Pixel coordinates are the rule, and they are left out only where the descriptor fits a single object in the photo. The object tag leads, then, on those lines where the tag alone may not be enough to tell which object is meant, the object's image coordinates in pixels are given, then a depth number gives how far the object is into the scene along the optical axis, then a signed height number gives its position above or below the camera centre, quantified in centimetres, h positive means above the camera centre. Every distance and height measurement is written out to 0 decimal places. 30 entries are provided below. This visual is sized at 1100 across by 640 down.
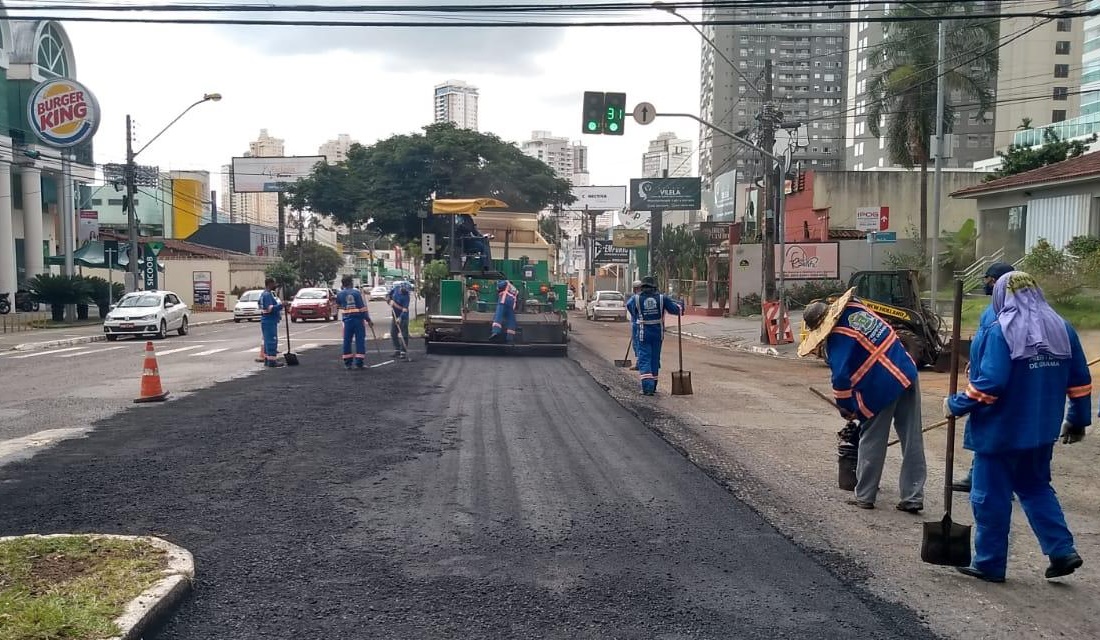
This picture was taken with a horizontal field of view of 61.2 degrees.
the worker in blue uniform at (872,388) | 643 -80
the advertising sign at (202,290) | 5075 -92
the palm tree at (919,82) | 3322 +694
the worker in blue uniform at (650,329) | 1318 -80
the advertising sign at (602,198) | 7625 +615
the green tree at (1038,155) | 3666 +471
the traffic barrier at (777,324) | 2403 -133
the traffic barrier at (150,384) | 1210 -145
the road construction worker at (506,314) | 1914 -84
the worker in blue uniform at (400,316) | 1869 -88
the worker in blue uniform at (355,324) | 1612 -89
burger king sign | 3759 +655
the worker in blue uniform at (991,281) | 521 -5
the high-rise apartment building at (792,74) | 11450 +2685
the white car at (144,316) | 2633 -124
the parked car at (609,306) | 4069 -145
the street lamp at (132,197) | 3128 +262
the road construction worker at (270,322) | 1702 -90
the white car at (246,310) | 3903 -155
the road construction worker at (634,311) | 1347 -55
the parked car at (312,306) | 3716 -131
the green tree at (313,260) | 7288 +104
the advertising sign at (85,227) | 4995 +261
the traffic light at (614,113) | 1836 +317
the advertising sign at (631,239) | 6161 +227
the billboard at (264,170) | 6481 +721
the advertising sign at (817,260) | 3350 +47
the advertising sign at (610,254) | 6438 +133
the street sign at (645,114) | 1911 +330
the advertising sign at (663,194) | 5525 +474
